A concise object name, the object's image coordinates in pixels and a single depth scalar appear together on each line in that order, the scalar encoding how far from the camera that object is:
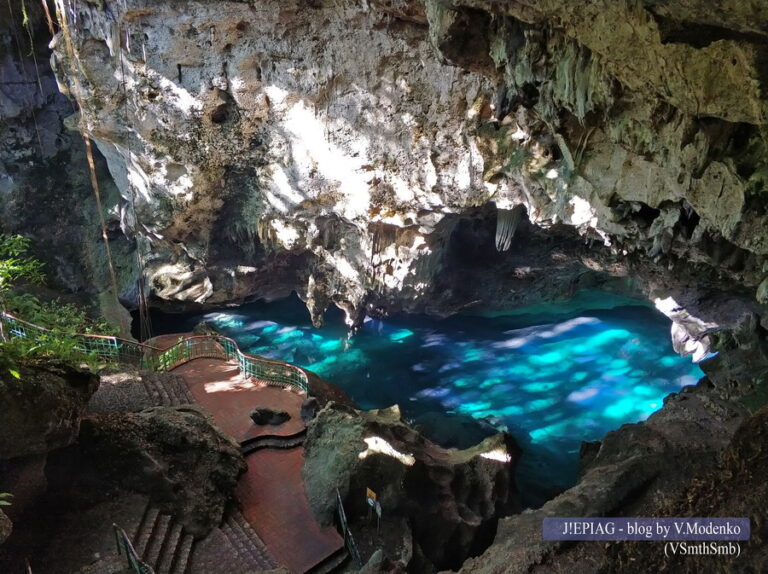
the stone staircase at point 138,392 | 11.01
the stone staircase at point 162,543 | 8.35
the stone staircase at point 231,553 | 8.62
